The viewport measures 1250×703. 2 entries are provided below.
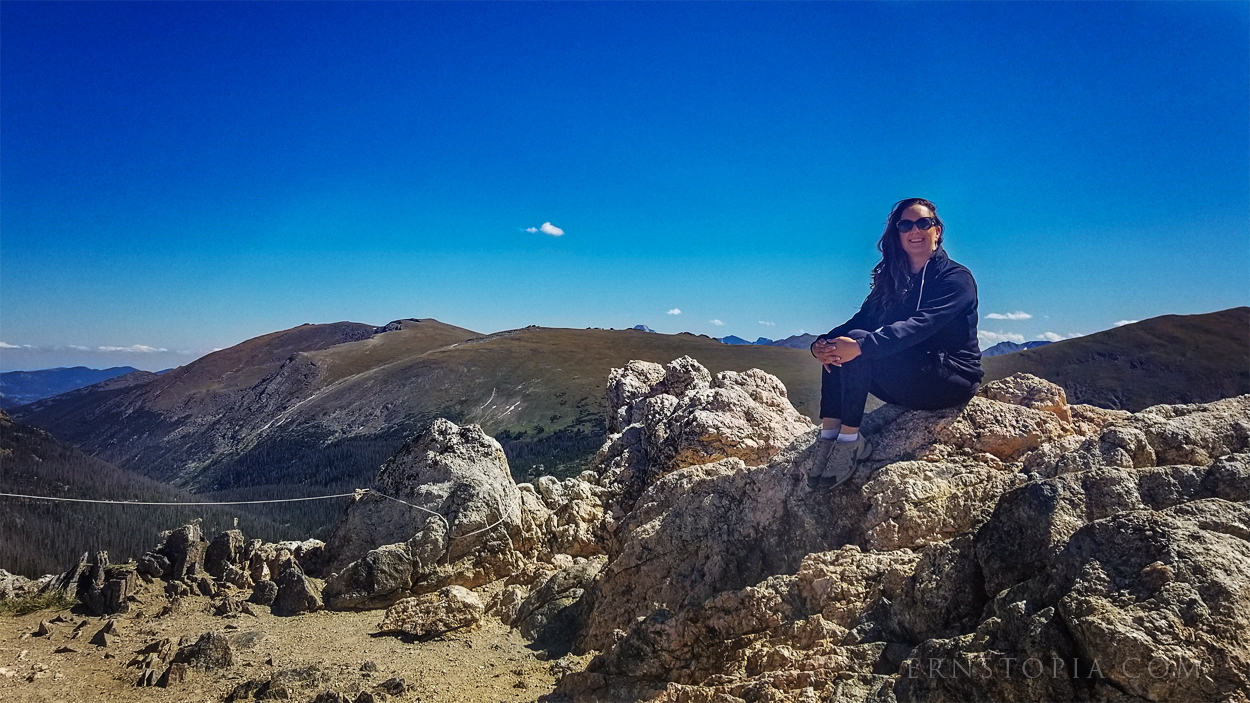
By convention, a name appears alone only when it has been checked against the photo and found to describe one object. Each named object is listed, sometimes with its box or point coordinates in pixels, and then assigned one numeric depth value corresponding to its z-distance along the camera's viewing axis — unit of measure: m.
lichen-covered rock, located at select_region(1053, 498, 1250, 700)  3.45
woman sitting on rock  6.74
